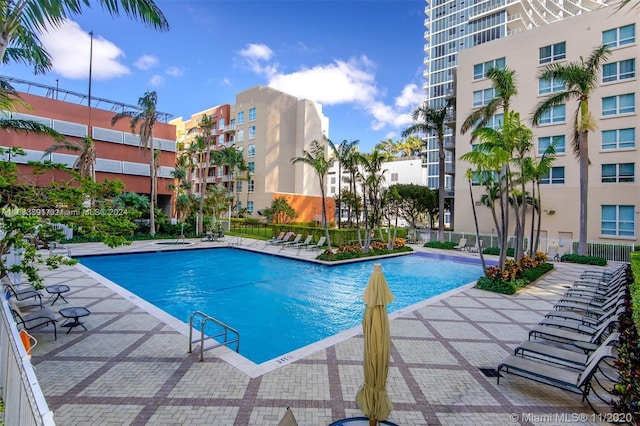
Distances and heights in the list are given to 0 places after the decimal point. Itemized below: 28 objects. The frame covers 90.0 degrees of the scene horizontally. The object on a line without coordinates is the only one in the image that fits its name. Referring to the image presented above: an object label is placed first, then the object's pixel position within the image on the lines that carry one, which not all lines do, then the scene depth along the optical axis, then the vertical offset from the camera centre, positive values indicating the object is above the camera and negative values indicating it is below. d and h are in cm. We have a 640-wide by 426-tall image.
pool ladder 594 -260
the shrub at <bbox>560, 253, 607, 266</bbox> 1872 -259
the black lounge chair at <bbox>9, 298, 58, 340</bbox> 649 -230
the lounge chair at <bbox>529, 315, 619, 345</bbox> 595 -238
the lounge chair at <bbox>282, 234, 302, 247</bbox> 2422 -223
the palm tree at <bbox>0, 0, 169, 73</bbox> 584 +374
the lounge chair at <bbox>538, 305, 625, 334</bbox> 659 -237
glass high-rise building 5650 +3559
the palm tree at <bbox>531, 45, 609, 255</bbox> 1739 +693
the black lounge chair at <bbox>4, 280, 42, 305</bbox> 831 -224
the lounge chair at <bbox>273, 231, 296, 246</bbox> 2497 -200
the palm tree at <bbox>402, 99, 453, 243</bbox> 2594 +720
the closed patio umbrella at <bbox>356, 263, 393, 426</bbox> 392 -168
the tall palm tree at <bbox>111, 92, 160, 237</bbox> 2488 +733
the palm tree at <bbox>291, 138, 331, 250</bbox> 1994 +307
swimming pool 938 -318
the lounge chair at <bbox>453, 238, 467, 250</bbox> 2516 -237
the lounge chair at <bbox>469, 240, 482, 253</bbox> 2425 -262
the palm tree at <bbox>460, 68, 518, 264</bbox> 1265 +542
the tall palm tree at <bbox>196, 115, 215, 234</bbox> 2922 +681
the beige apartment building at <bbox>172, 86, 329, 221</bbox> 4325 +953
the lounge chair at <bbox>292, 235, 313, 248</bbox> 2349 -227
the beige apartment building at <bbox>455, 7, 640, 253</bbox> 2273 +716
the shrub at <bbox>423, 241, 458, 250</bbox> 2534 -242
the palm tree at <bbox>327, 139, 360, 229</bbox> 2177 +452
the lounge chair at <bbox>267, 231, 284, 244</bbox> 2520 -211
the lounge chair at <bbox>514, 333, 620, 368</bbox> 508 -235
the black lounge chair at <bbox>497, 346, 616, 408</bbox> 438 -237
